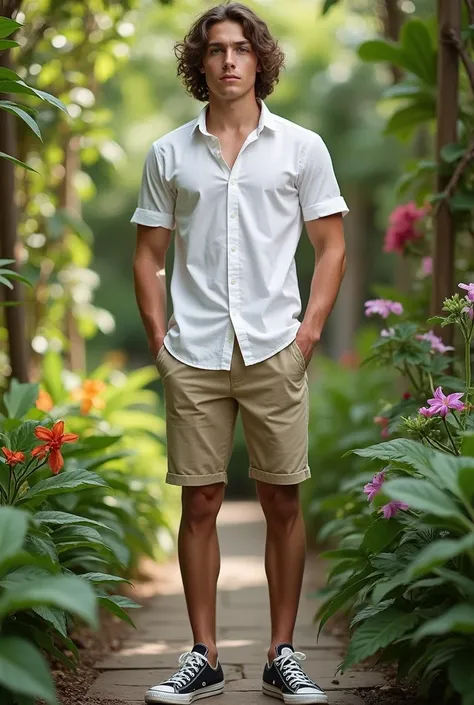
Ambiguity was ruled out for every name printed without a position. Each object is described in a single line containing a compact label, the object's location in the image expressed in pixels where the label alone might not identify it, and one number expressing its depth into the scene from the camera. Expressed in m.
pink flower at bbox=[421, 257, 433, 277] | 8.03
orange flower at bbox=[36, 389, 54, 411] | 9.00
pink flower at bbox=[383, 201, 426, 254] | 8.70
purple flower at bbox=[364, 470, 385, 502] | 5.26
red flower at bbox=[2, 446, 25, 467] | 5.14
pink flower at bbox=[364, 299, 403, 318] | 6.83
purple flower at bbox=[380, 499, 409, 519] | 5.09
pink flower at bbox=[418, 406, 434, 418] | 5.15
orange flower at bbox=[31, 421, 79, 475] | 5.31
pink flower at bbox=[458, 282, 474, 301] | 5.34
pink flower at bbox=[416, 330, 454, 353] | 6.53
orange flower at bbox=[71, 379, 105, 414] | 9.49
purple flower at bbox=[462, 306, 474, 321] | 5.37
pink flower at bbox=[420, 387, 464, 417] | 5.15
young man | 5.59
